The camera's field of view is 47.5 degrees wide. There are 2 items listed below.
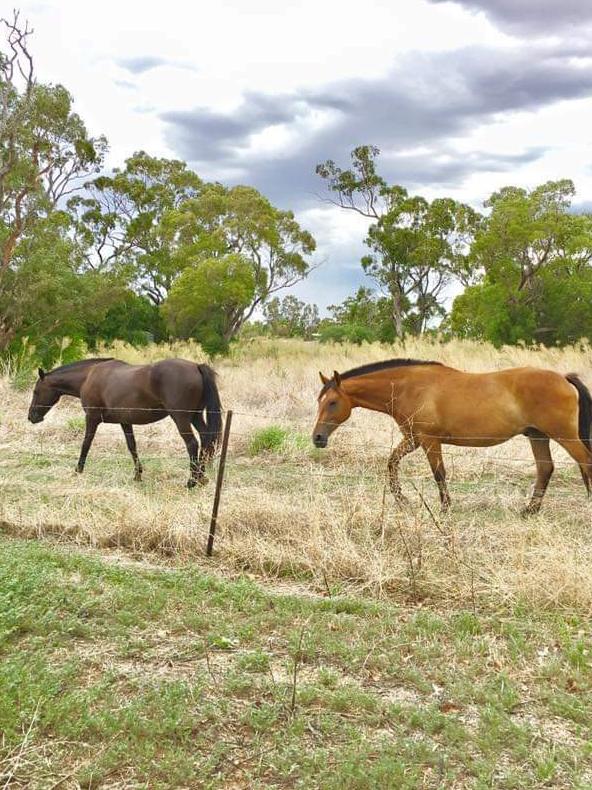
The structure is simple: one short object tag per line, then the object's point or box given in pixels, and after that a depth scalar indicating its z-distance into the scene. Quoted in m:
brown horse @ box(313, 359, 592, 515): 6.61
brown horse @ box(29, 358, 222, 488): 8.23
